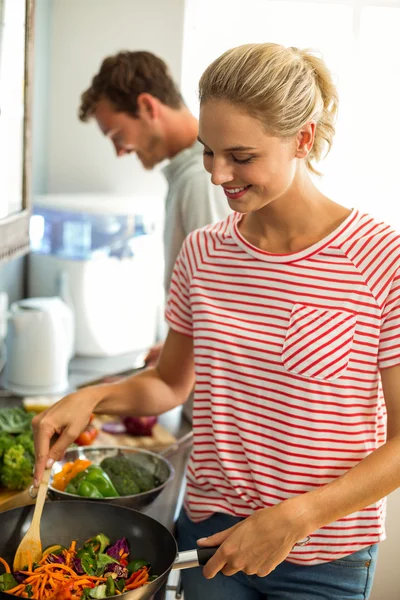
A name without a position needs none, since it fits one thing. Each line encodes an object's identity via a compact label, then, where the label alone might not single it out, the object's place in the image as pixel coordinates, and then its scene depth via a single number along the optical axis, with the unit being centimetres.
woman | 111
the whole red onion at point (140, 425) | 188
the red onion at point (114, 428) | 193
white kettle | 219
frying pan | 120
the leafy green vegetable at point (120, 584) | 112
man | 197
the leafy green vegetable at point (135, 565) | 119
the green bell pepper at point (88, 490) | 137
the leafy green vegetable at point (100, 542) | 122
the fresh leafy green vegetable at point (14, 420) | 174
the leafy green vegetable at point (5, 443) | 154
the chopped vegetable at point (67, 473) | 147
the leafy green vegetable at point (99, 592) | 109
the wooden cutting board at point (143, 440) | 183
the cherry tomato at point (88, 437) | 181
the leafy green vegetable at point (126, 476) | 146
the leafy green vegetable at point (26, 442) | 158
